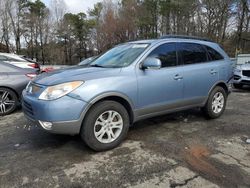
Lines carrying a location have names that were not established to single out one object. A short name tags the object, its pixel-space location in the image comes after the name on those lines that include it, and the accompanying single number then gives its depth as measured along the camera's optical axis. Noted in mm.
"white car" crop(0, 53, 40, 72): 6711
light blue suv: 2617
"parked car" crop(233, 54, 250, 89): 7364
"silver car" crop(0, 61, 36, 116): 4505
